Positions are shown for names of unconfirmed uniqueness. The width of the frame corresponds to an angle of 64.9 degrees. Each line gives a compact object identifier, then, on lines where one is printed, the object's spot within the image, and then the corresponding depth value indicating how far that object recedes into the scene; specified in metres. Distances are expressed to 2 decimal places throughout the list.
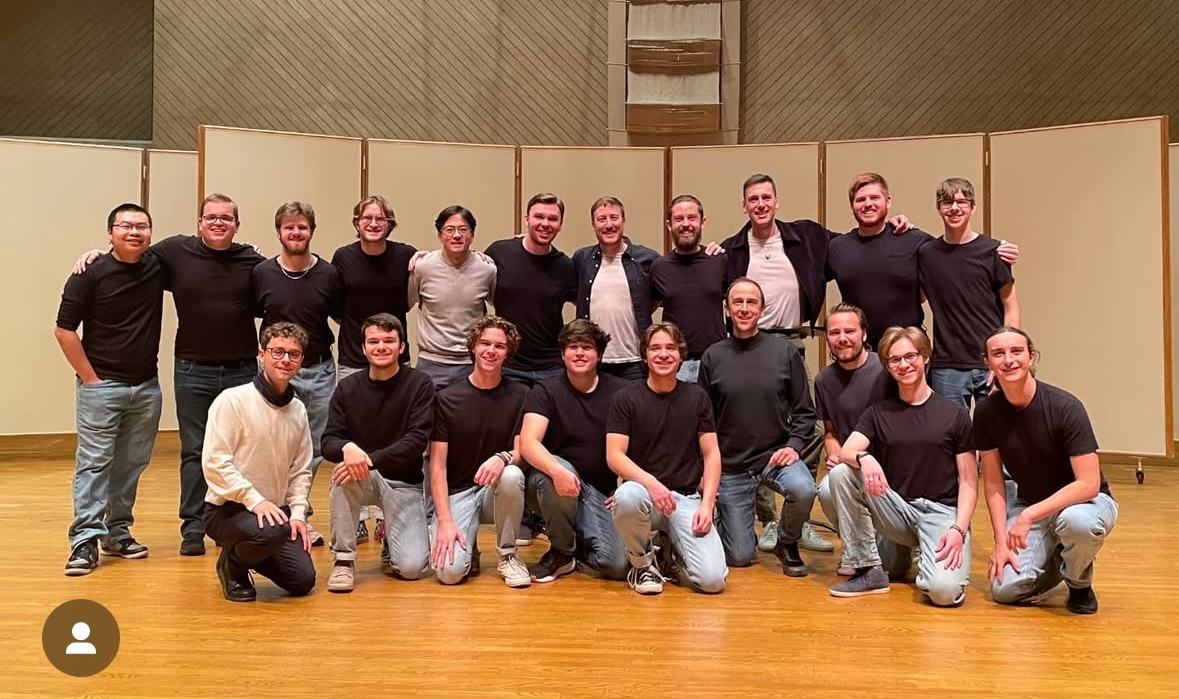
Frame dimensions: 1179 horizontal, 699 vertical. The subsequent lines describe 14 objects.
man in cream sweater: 3.03
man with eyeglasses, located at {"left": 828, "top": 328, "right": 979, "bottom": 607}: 3.16
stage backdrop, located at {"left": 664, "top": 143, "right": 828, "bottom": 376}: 6.11
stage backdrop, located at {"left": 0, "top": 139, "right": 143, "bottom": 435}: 5.98
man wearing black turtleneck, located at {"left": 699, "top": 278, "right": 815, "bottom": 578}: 3.61
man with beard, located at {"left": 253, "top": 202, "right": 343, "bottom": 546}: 3.81
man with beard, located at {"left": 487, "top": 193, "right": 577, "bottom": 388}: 4.00
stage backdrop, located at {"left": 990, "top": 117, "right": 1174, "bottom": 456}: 5.41
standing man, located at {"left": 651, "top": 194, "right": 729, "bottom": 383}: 3.96
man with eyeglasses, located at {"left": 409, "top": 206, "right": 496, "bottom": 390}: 3.97
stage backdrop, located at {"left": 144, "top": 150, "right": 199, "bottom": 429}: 6.39
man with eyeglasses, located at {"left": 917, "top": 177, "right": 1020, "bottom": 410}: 3.75
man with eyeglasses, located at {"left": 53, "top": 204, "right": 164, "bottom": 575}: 3.53
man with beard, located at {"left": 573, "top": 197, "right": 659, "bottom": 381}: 3.96
